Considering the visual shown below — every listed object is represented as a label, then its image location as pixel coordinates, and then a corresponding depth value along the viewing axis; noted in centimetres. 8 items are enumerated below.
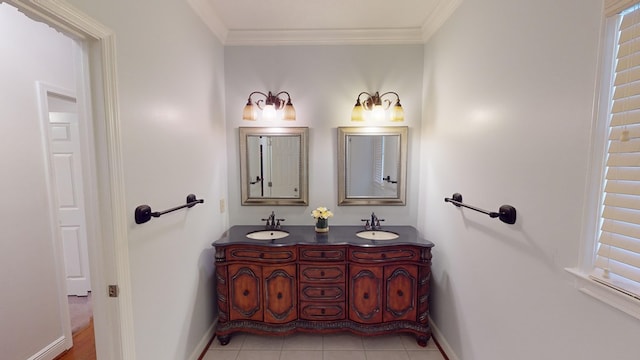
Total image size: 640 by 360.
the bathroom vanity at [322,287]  203
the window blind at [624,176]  78
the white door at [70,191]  265
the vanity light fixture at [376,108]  232
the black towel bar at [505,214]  125
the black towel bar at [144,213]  127
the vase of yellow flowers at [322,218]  228
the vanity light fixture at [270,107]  234
